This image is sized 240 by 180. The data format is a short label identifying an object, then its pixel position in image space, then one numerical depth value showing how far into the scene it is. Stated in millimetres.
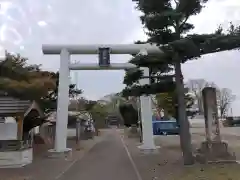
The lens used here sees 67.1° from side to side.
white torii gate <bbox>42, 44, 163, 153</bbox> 10871
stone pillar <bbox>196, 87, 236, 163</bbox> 7427
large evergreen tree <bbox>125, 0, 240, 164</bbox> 7084
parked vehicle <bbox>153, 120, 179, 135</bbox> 21216
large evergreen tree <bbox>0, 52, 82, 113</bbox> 8884
